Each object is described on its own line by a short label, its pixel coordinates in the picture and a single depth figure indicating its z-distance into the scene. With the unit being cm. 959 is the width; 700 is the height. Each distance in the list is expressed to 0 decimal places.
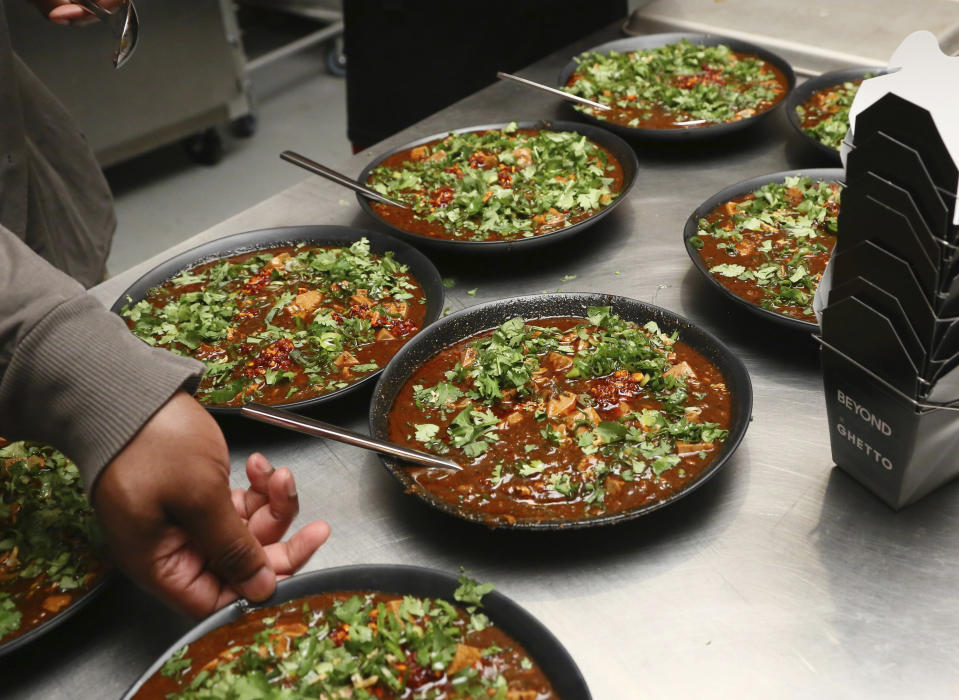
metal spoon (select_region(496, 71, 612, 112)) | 116
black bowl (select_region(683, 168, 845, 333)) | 83
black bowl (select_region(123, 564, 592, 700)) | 64
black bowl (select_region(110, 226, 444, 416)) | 93
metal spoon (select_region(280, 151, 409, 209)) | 102
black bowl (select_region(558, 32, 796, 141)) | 108
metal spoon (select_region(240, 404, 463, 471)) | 76
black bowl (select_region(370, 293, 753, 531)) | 72
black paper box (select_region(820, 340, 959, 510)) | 70
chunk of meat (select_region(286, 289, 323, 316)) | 93
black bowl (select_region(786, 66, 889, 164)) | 112
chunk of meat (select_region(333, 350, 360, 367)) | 87
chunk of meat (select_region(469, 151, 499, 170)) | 108
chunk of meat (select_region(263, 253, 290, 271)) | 97
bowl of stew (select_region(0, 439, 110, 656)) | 68
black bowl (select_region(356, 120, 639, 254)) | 94
